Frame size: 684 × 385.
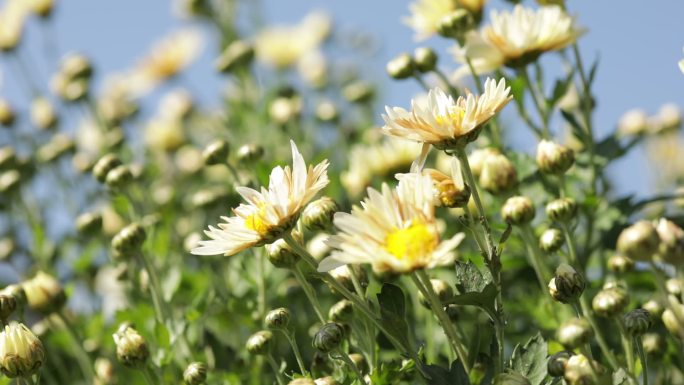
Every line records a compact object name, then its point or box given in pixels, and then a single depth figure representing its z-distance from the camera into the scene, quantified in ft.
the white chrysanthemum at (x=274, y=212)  2.97
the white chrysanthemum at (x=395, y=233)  2.82
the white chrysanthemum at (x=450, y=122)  2.99
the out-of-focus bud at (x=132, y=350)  3.21
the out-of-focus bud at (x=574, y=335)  2.84
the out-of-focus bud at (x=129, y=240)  3.48
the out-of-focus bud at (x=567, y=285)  2.98
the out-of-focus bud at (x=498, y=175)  3.13
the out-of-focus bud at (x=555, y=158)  3.23
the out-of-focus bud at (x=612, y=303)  2.92
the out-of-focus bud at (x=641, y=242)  2.82
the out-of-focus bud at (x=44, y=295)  3.48
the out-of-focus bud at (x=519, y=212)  3.13
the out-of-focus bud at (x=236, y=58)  4.84
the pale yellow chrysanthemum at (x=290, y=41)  6.15
